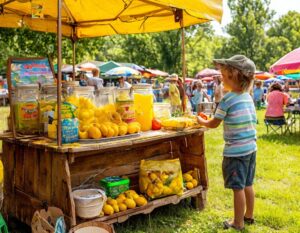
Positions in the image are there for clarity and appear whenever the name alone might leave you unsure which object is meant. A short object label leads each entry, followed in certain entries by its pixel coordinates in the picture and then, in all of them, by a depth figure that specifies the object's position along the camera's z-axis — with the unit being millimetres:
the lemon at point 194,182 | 4266
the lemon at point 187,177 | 4277
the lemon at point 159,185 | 3827
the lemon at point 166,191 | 3856
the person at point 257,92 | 19375
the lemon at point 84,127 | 3277
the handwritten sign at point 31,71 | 3754
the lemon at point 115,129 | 3379
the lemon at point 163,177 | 3879
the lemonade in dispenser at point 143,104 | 3879
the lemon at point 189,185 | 4195
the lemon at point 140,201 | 3650
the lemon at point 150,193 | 3788
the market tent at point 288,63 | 9069
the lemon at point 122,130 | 3430
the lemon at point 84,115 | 3386
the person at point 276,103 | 9438
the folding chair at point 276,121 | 9578
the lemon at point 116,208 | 3472
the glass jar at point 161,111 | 4246
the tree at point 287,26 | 56812
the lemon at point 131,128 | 3531
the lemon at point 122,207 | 3512
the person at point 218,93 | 13277
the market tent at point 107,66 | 23641
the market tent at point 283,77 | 28391
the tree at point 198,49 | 45688
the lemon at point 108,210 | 3418
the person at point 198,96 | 13734
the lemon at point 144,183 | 3838
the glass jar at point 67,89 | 3444
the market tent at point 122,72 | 20484
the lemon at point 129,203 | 3568
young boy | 3586
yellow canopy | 4504
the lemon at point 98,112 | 3525
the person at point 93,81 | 7692
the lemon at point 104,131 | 3299
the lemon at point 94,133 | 3240
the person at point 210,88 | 25128
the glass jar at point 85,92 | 3492
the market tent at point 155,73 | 28181
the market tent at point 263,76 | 28605
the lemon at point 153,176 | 3846
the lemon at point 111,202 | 3511
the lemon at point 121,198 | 3570
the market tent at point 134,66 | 26328
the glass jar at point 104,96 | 3725
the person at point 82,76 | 9503
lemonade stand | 3227
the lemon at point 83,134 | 3209
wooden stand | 3182
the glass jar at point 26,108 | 3531
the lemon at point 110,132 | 3318
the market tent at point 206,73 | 32691
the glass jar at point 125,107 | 3562
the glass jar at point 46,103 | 3531
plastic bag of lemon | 3820
